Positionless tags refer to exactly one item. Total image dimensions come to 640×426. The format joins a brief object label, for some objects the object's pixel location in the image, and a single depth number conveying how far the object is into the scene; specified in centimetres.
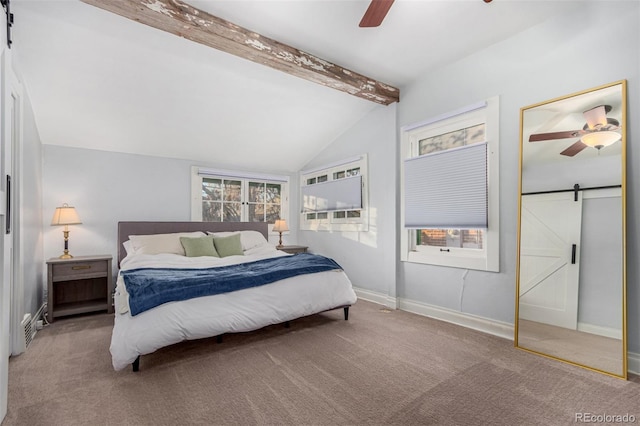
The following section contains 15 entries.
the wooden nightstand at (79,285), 328
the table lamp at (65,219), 346
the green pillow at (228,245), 400
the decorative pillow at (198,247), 379
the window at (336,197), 437
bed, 214
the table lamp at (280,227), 517
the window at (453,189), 291
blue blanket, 221
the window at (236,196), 473
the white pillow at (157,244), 368
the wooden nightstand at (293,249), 504
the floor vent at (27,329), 255
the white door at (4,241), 163
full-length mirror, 217
